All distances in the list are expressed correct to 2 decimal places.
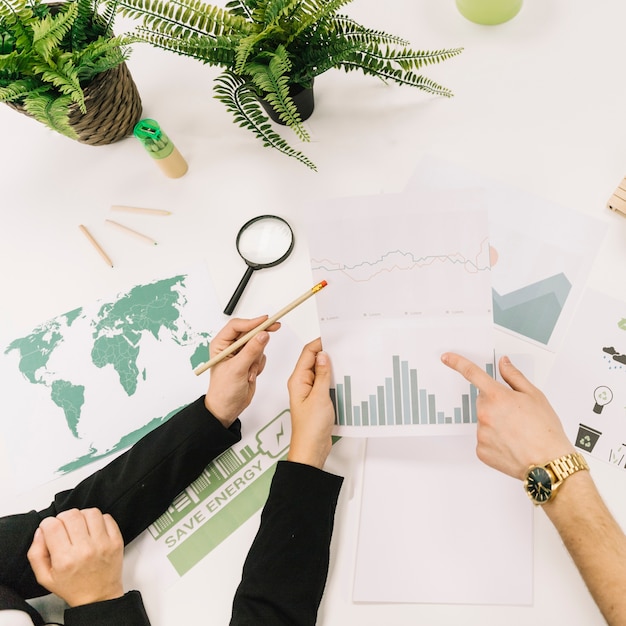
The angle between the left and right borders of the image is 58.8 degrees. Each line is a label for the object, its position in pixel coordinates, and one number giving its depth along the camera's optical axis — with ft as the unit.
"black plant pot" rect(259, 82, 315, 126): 3.56
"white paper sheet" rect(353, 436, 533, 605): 2.97
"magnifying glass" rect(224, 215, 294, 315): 3.58
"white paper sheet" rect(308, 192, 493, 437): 3.12
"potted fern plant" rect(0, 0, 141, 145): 3.03
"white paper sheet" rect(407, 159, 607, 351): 3.30
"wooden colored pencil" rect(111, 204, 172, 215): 3.81
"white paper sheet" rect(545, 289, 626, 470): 3.07
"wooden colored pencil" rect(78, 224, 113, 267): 3.79
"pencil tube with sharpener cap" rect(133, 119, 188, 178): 3.50
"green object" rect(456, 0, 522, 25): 3.70
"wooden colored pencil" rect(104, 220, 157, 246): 3.79
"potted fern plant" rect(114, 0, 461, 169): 3.04
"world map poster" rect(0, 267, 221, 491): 3.48
